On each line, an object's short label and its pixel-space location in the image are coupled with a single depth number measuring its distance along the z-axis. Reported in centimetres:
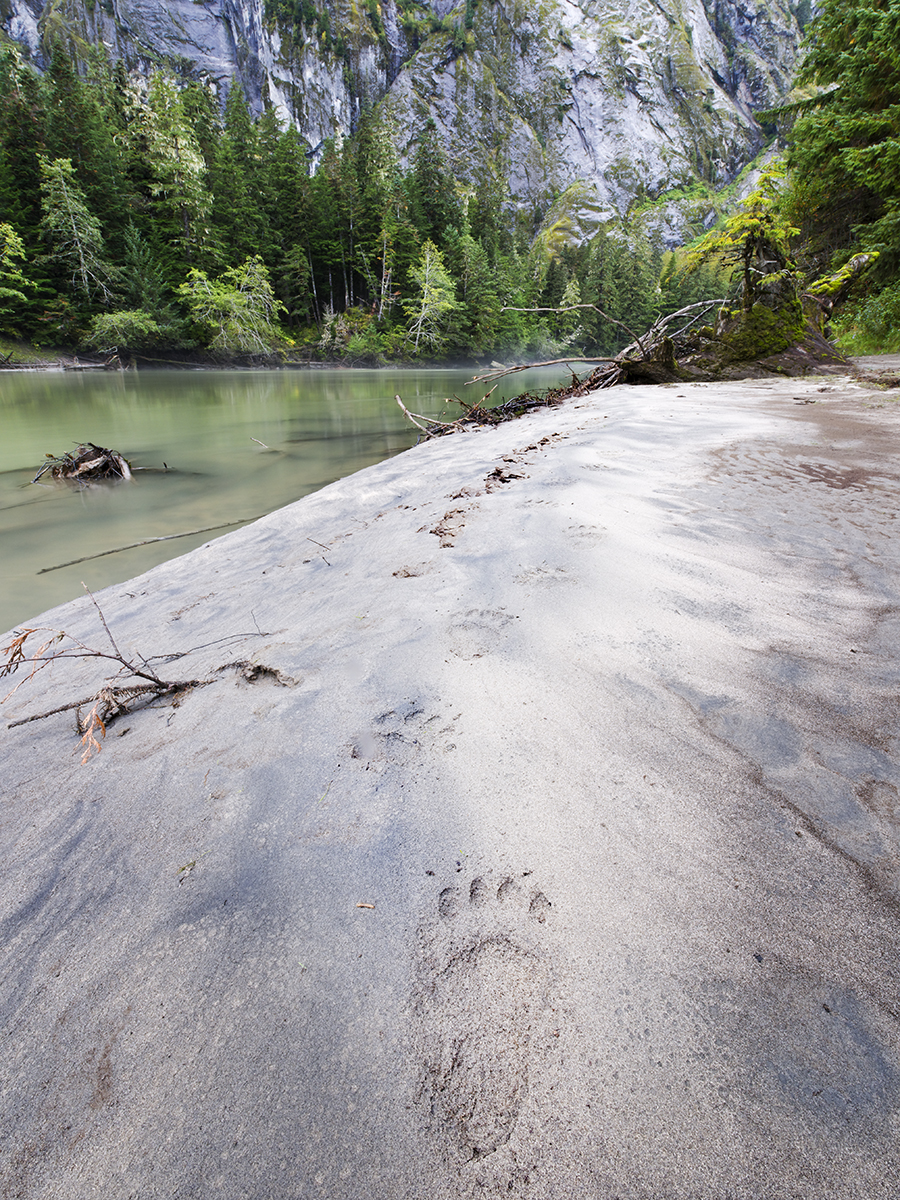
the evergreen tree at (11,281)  2392
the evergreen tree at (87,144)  2762
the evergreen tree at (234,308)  2606
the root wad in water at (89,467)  591
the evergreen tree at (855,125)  864
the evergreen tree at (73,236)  2519
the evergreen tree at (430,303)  3159
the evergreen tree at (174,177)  2911
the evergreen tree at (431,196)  3758
